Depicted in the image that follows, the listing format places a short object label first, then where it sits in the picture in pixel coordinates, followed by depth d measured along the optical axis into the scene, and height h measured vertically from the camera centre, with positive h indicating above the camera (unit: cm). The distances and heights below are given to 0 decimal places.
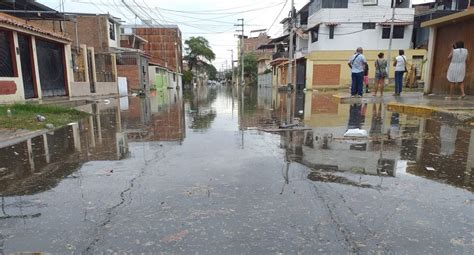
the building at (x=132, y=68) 3214 +64
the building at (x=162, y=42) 5753 +559
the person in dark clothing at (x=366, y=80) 1747 -25
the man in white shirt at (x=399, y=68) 1327 +28
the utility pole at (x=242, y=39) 5495 +584
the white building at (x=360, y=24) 3469 +526
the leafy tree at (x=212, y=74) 13338 +35
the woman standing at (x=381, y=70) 1352 +21
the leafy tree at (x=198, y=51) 7788 +558
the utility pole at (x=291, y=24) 2536 +387
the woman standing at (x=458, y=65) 1067 +33
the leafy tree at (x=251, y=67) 7944 +189
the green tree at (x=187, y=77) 7462 -48
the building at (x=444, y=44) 1178 +120
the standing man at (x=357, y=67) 1260 +31
